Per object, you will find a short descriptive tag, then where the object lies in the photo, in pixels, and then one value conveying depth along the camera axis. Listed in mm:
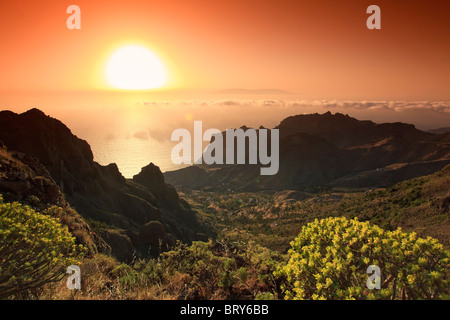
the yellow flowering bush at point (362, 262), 5223
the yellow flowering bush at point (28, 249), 6398
